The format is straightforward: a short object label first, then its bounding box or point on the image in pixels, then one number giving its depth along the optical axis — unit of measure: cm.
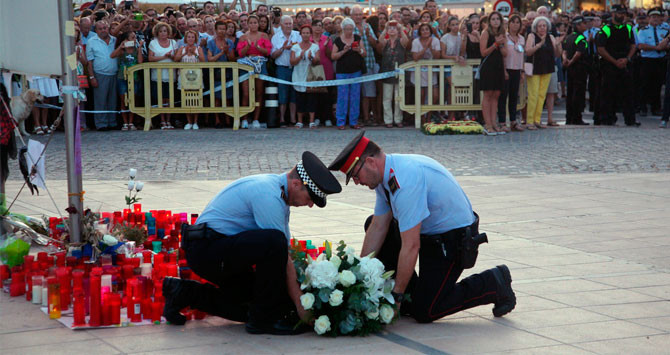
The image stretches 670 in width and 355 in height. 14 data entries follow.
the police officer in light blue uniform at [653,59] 1856
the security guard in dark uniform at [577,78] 1739
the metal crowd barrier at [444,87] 1629
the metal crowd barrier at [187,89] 1633
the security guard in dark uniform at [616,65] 1706
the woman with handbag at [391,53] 1656
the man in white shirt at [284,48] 1652
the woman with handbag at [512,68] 1516
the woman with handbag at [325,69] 1652
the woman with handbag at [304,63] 1638
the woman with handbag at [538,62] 1568
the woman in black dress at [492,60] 1492
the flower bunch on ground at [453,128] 1566
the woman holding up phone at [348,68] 1630
